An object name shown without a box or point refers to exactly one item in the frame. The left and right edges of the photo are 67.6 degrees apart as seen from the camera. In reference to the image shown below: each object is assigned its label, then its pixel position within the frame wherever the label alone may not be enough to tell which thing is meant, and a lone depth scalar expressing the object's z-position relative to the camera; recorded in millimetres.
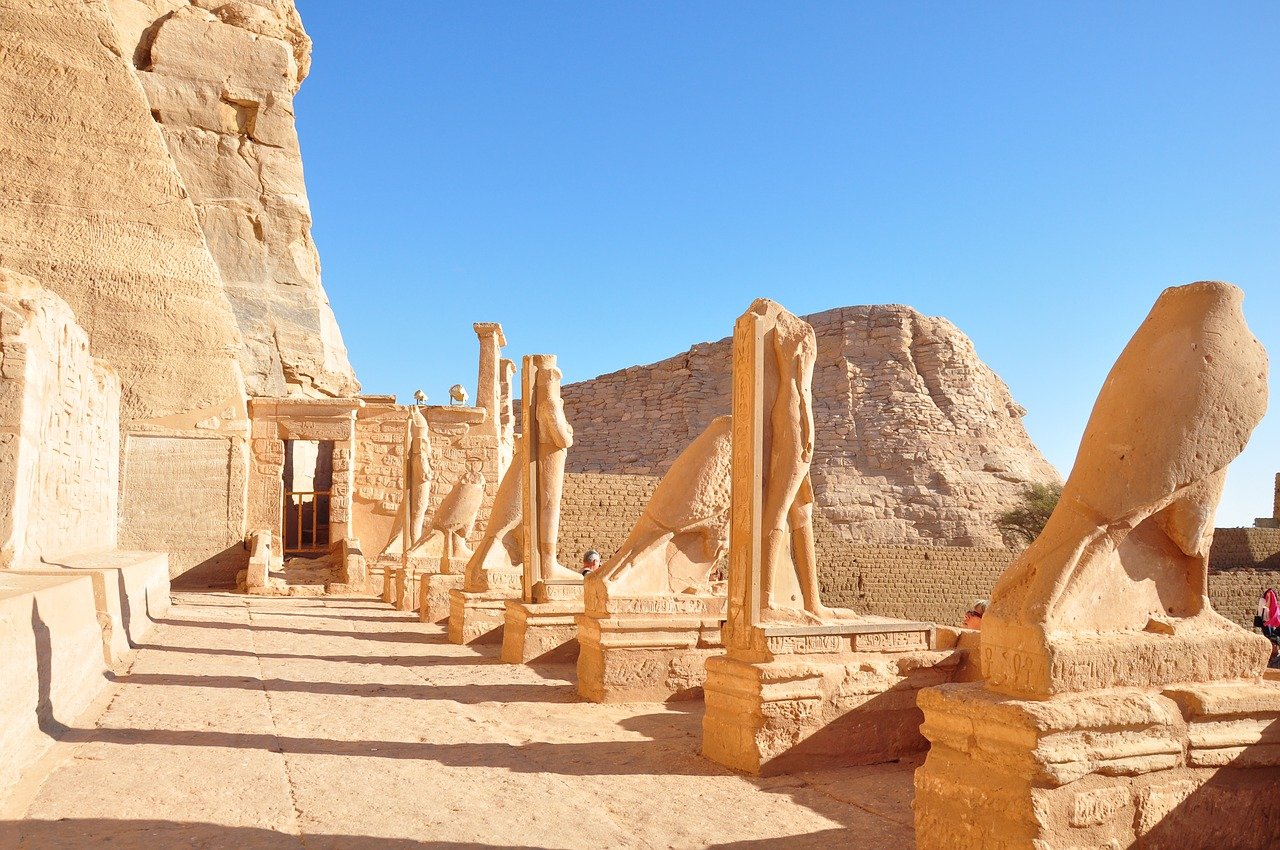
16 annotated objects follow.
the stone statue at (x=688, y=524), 5797
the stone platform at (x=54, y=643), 3547
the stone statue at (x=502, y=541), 8172
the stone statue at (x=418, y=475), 12539
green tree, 30234
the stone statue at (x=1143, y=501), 2732
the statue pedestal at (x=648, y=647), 5363
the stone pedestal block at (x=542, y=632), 6773
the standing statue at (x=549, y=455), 6797
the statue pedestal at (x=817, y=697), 3913
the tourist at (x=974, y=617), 5785
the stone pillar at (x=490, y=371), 20188
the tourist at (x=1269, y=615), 13430
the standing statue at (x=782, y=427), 4461
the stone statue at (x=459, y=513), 11070
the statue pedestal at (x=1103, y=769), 2465
